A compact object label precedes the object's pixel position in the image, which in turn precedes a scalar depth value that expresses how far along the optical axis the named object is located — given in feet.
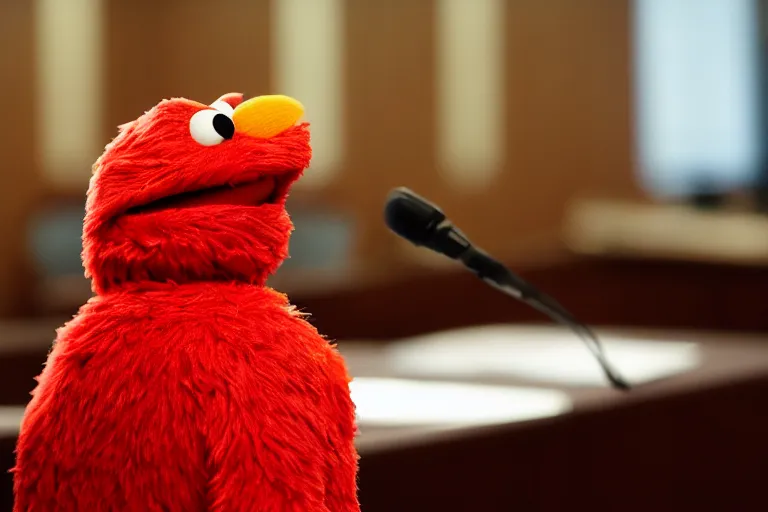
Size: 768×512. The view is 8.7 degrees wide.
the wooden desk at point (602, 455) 18.02
